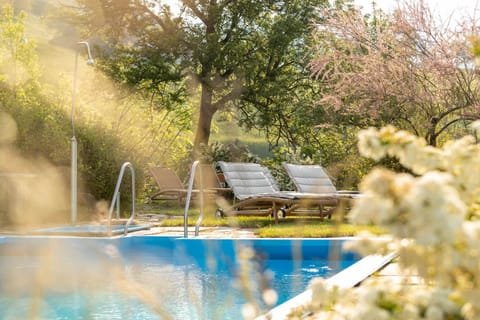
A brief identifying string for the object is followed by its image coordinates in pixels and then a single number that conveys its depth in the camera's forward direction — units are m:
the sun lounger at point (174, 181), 12.17
